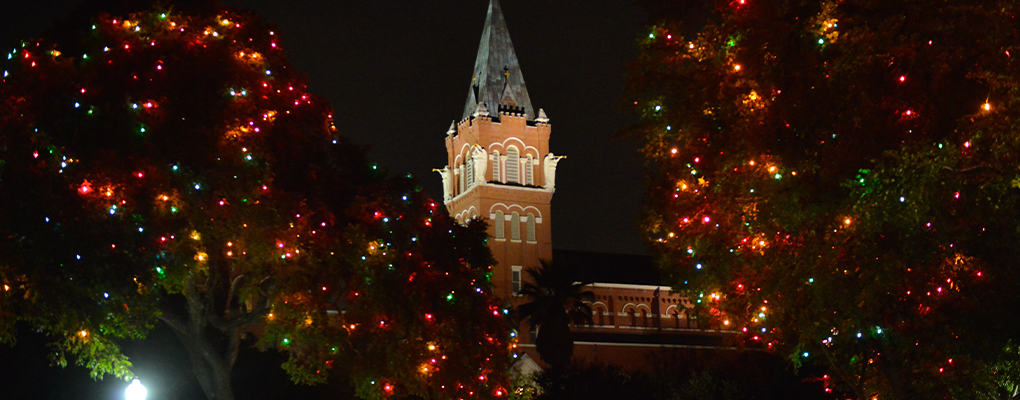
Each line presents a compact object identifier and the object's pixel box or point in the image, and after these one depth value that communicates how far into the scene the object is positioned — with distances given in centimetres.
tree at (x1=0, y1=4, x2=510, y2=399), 1967
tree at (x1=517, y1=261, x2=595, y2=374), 4991
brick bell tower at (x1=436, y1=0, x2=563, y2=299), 6719
